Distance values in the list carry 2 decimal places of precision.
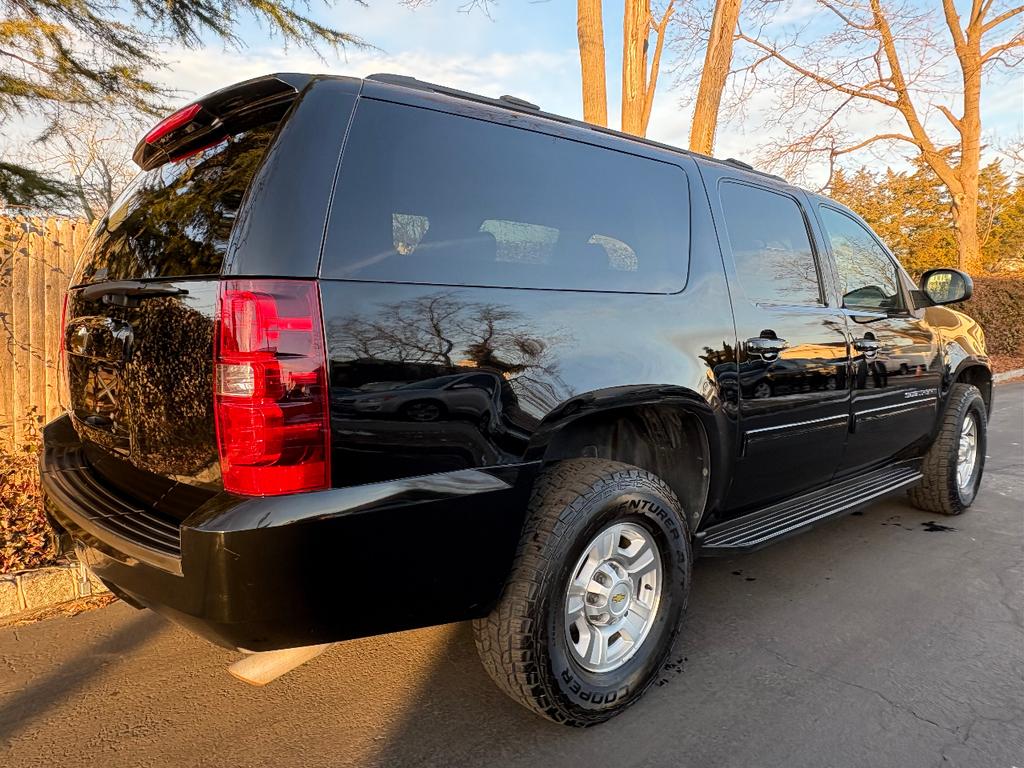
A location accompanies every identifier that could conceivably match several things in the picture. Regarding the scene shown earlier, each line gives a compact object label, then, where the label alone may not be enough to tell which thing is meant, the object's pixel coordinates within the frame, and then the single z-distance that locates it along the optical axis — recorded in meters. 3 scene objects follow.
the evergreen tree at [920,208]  24.64
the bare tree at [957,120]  17.70
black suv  1.67
